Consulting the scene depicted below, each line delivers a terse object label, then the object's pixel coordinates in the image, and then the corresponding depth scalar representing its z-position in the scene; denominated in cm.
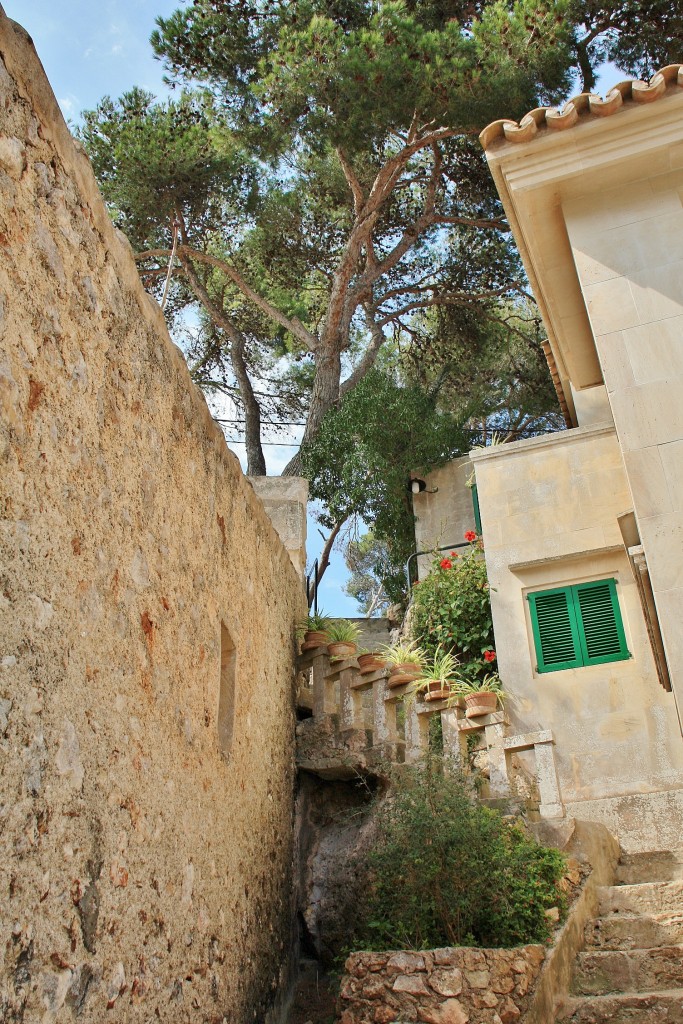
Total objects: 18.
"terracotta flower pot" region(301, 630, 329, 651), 728
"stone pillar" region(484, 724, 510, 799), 667
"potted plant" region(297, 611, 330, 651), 729
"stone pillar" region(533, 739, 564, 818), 666
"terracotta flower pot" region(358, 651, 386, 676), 712
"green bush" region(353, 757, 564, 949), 509
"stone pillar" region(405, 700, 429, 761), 679
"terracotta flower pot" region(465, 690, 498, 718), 698
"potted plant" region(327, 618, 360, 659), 718
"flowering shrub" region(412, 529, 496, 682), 1049
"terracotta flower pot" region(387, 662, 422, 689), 699
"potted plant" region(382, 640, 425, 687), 700
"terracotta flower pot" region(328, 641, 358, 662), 717
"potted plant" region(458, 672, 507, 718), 698
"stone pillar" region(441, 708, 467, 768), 689
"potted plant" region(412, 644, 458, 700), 699
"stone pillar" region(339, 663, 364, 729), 694
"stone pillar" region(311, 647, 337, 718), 708
